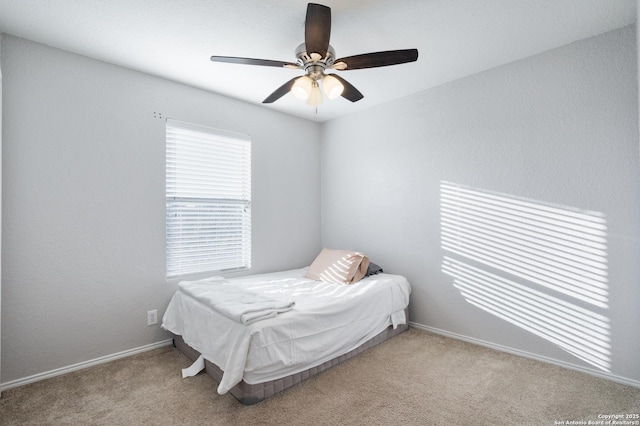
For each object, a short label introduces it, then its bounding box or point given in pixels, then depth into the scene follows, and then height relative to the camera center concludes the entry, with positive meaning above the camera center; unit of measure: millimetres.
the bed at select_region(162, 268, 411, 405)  1995 -829
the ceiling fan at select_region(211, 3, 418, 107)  1788 +977
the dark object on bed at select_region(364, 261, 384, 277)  3376 -587
